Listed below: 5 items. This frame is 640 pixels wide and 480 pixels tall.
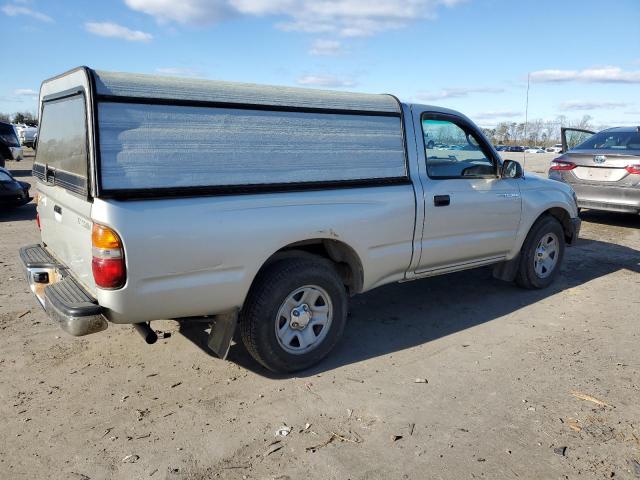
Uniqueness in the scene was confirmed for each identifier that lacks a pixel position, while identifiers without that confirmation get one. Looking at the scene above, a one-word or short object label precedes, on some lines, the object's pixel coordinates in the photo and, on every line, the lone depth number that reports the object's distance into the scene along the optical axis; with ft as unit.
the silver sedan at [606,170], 27.99
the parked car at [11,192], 31.60
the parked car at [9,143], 64.80
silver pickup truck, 9.95
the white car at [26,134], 104.94
